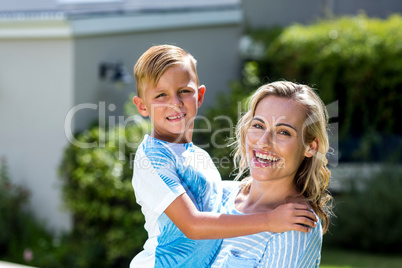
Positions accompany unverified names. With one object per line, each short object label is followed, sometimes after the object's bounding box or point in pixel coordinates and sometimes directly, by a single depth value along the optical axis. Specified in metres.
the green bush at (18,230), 7.18
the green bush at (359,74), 8.22
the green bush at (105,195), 6.66
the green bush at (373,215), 7.20
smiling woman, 2.07
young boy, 2.10
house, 7.16
